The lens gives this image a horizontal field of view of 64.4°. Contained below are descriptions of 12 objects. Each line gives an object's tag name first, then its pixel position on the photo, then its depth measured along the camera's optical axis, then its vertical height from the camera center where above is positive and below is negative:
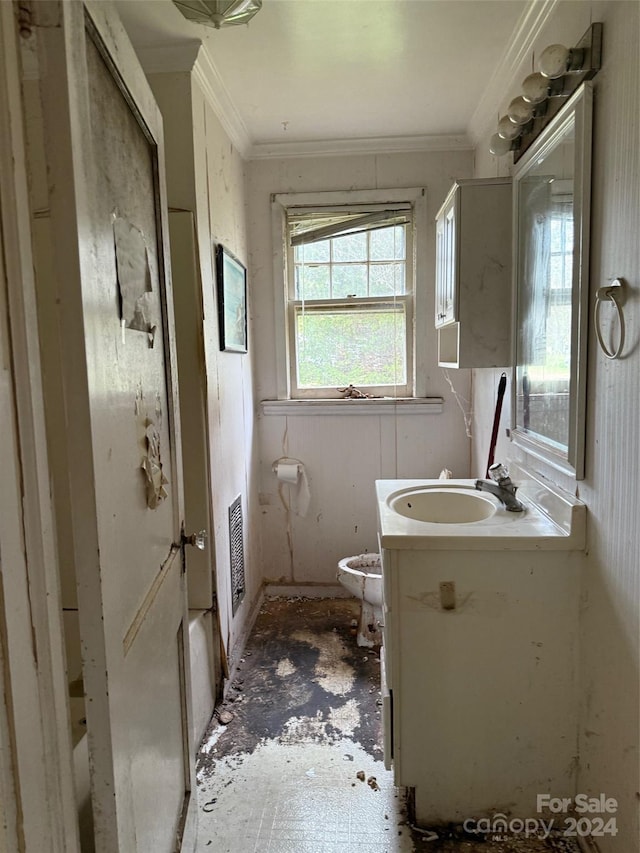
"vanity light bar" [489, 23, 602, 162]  1.24 +0.77
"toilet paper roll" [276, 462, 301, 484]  2.83 -0.53
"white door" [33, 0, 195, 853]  0.69 -0.05
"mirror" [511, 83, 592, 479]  1.31 +0.24
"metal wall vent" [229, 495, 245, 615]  2.31 -0.81
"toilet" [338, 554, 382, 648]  2.33 -1.03
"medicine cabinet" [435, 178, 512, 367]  1.85 +0.37
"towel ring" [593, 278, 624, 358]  1.13 +0.16
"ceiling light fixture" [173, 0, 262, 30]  1.39 +1.02
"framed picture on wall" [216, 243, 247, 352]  2.12 +0.35
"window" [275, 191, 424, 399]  2.79 +0.43
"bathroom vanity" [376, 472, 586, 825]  1.42 -0.83
